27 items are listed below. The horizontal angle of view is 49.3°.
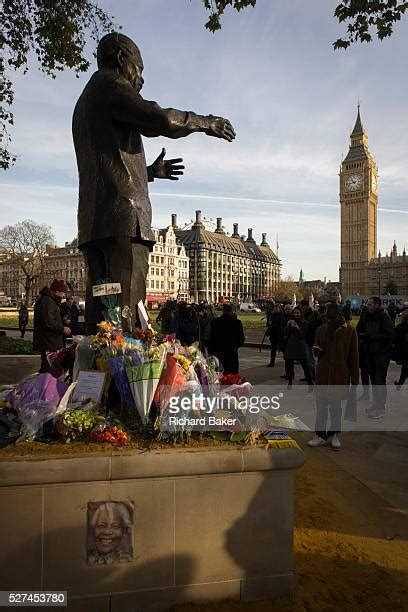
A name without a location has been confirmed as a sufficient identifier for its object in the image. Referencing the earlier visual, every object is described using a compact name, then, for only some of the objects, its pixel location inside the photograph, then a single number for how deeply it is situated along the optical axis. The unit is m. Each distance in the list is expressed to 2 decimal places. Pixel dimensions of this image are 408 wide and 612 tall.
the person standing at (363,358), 7.94
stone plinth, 2.24
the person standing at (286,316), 10.66
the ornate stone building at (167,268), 98.38
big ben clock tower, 119.49
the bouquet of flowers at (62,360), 3.29
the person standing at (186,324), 12.74
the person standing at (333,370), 5.69
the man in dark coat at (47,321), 6.05
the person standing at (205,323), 13.45
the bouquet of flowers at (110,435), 2.47
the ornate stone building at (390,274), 116.06
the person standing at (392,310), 24.94
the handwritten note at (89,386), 2.80
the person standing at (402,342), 8.74
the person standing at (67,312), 13.22
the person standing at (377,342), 7.55
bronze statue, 3.20
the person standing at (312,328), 9.96
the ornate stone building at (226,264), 118.31
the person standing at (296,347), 9.52
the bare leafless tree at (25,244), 53.34
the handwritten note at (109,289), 3.29
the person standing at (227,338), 9.25
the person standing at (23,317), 21.36
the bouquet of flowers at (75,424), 2.53
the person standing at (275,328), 12.28
